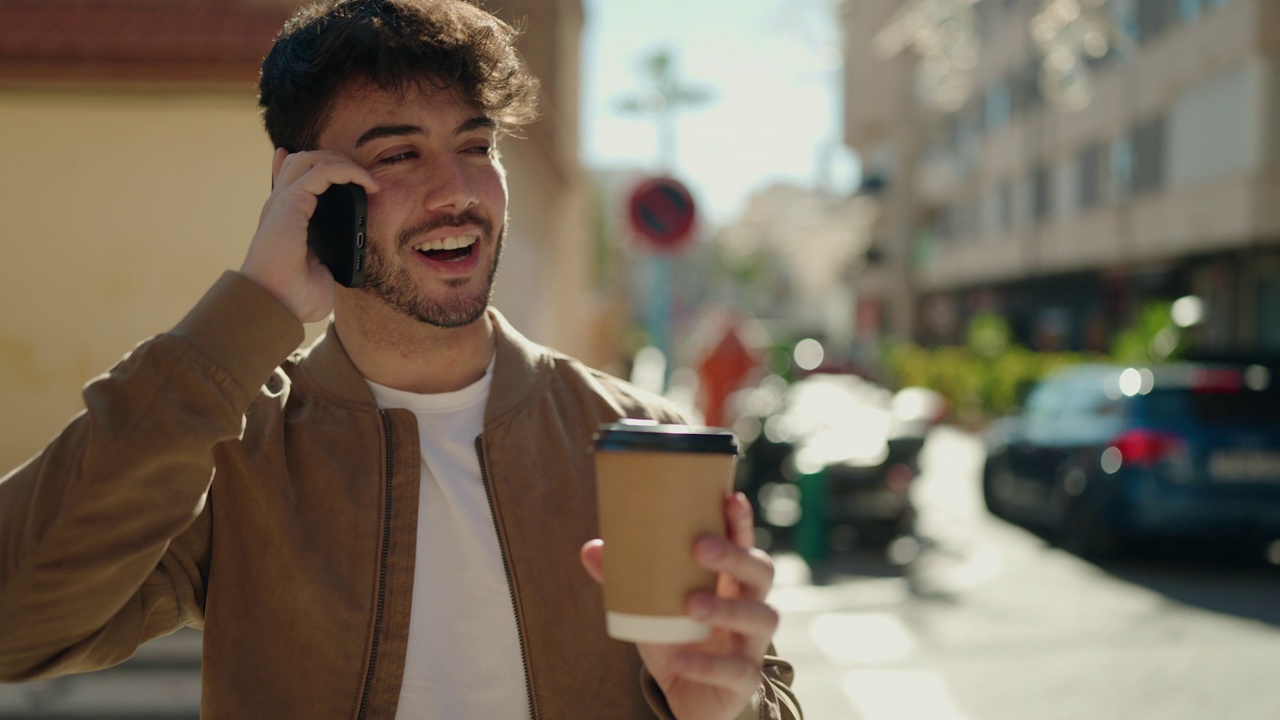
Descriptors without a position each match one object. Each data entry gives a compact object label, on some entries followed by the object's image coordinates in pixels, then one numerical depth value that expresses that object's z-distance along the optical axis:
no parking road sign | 11.35
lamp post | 13.18
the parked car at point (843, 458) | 10.99
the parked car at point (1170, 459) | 9.55
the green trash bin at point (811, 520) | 10.50
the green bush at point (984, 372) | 25.91
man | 1.53
